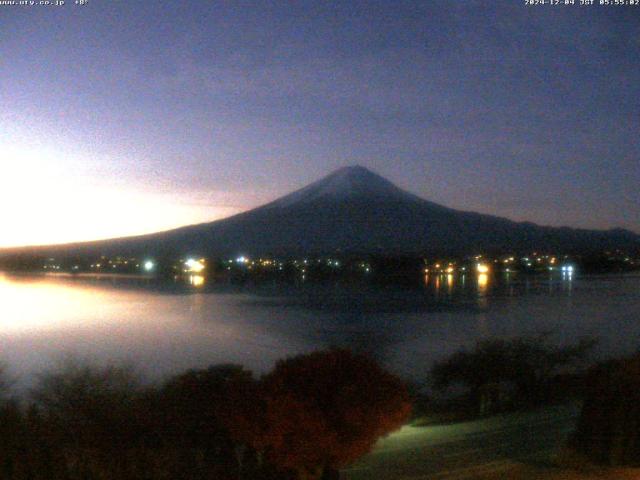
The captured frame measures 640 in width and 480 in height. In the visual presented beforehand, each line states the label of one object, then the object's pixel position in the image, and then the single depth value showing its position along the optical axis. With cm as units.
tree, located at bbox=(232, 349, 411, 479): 628
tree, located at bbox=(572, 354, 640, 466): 682
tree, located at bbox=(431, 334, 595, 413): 1591
